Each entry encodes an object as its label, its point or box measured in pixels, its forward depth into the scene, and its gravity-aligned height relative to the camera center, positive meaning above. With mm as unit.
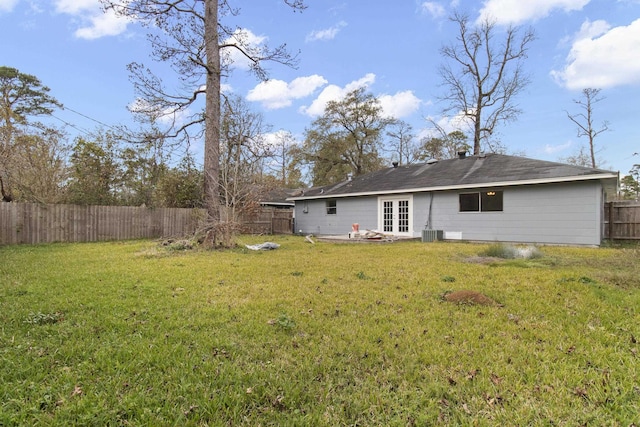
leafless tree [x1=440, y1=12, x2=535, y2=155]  20984 +9450
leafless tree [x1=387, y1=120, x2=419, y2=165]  29438 +6513
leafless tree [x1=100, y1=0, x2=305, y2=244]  10023 +5081
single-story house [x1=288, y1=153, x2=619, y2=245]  10023 +399
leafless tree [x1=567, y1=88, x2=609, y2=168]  23719 +6950
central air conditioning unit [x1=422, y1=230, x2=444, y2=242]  12559 -936
